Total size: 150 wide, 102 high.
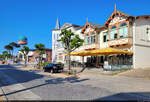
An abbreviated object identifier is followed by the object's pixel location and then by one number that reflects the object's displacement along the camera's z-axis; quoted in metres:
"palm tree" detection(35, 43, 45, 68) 28.89
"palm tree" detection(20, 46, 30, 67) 36.66
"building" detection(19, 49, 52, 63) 69.06
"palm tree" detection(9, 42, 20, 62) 80.56
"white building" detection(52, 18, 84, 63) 34.72
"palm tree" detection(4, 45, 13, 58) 81.56
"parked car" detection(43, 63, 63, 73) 21.05
